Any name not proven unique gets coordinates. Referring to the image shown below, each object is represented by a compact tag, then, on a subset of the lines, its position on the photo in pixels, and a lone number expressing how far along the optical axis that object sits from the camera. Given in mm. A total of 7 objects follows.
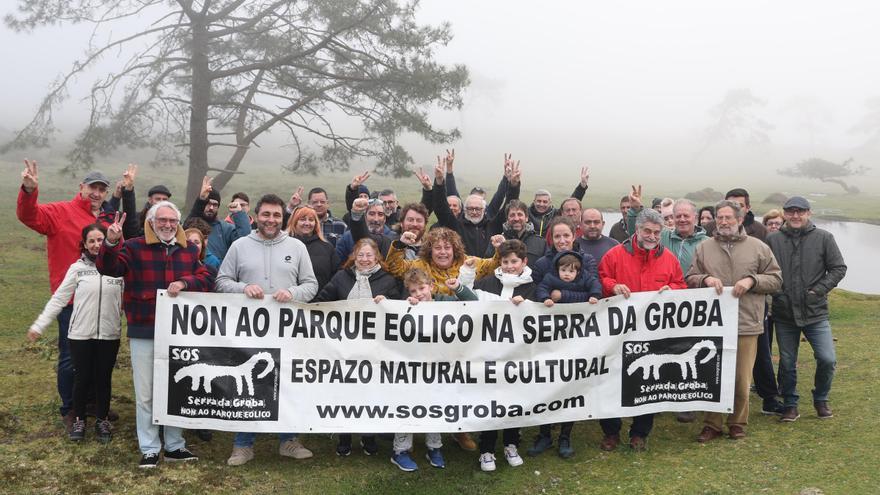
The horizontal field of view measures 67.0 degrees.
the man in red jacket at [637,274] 5930
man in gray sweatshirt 5637
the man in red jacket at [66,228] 6043
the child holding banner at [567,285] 5801
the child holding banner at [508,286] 5727
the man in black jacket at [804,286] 6219
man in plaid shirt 5273
